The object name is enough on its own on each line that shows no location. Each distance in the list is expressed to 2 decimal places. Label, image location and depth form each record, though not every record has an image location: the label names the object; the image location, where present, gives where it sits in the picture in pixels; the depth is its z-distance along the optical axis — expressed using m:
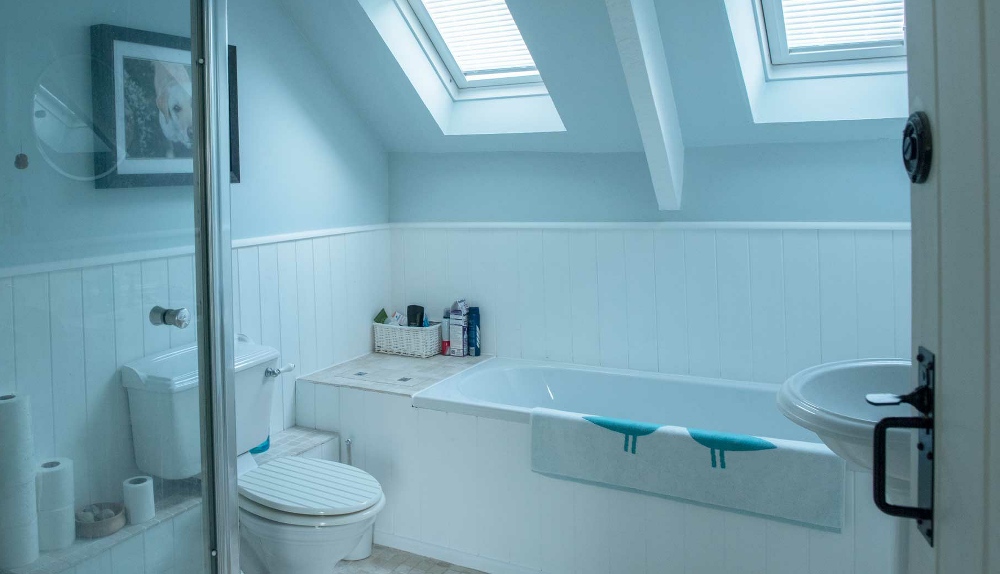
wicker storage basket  3.65
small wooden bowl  1.64
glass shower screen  1.50
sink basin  1.43
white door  0.85
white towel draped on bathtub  2.39
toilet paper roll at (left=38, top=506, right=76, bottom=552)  1.57
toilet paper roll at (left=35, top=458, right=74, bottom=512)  1.56
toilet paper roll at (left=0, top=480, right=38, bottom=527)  1.50
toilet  1.85
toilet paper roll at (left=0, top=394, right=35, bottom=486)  1.49
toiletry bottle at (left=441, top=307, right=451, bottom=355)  3.72
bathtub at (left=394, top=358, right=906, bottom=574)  2.46
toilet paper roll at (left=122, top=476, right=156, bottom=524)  1.75
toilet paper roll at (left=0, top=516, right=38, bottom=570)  1.50
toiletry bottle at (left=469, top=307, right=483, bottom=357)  3.68
